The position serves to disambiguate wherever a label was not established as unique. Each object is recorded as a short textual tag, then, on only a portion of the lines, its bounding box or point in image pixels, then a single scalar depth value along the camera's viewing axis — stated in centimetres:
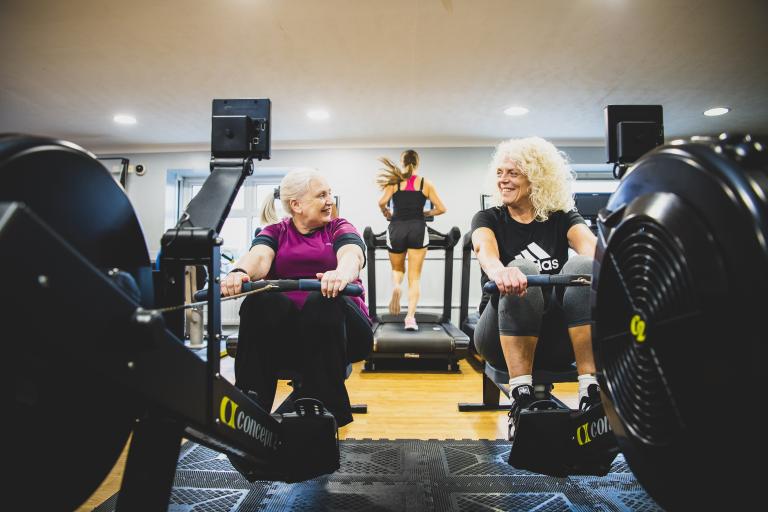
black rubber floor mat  153
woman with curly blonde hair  159
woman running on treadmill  462
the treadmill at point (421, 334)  387
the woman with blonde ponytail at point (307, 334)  153
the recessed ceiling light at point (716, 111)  525
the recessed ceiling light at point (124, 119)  545
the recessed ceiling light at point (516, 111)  527
